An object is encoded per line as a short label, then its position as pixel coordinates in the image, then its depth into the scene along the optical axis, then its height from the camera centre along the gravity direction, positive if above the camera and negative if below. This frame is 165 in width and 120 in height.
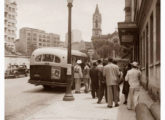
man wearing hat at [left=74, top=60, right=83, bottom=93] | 15.59 -0.40
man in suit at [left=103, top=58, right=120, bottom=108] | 10.34 -0.36
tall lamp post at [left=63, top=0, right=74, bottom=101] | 11.96 -0.19
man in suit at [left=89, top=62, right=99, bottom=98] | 12.51 -0.36
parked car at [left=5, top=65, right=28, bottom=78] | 25.09 -0.26
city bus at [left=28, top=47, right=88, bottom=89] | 15.68 +0.05
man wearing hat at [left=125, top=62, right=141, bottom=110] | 9.46 -0.39
